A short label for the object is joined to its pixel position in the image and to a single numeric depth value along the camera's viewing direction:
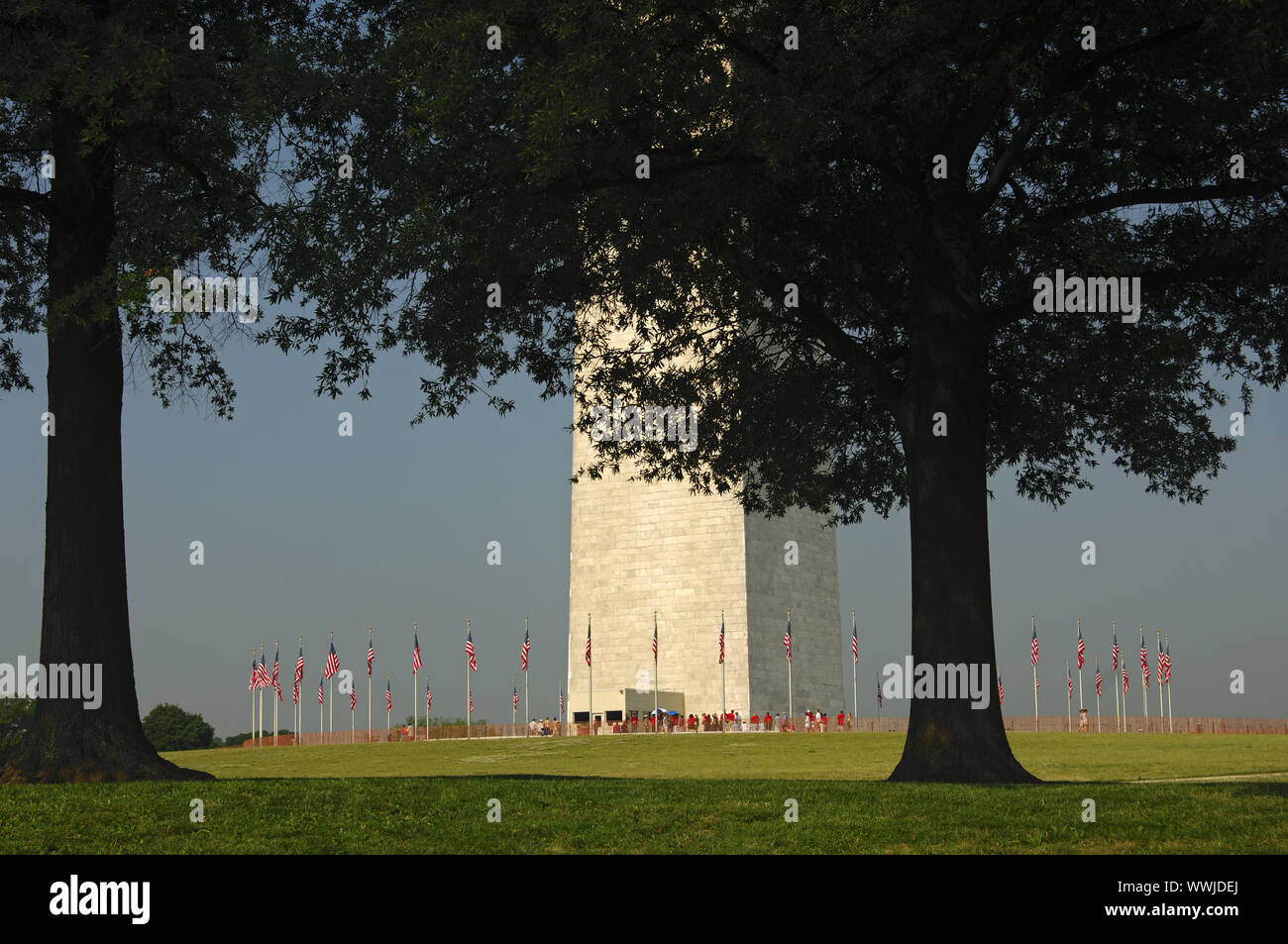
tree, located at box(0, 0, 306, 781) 20.84
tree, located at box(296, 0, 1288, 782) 20.08
